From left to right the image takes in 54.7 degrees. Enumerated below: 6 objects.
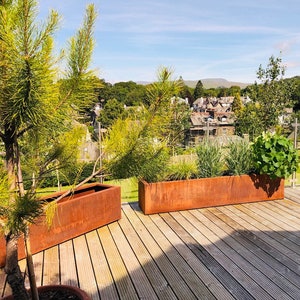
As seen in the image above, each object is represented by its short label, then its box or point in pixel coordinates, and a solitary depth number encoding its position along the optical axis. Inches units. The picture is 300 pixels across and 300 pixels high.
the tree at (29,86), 40.6
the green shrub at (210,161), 161.0
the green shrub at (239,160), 164.2
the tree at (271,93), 491.5
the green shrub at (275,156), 157.8
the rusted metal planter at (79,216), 109.1
